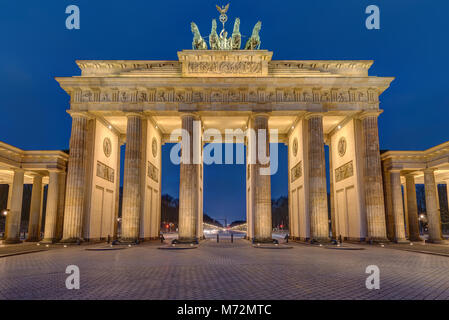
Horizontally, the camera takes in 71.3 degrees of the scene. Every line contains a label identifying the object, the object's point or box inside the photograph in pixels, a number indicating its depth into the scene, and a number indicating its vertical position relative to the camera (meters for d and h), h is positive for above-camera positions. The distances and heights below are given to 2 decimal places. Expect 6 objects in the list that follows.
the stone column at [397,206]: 28.48 +0.34
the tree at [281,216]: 114.34 -2.26
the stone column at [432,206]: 30.23 +0.34
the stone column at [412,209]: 32.91 +0.06
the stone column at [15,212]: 29.59 -0.16
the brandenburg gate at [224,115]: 27.75 +8.89
